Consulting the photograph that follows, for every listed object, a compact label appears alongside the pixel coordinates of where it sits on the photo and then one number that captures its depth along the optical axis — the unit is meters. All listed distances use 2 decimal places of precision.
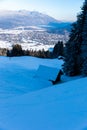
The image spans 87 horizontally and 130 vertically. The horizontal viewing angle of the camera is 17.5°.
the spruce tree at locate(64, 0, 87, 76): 36.41
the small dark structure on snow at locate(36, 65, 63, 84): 32.89
